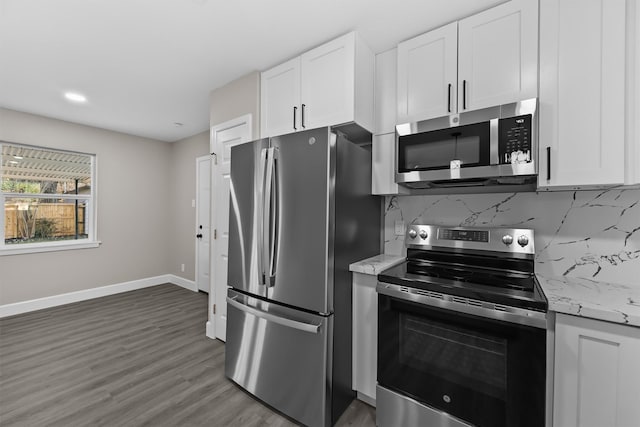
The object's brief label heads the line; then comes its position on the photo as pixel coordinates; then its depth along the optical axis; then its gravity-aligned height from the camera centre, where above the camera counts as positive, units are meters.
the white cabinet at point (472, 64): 1.53 +0.89
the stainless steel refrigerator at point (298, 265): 1.69 -0.36
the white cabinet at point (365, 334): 1.83 -0.82
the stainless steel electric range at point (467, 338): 1.25 -0.64
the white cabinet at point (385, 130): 2.03 +0.60
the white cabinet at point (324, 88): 1.89 +0.90
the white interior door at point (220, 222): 2.81 -0.12
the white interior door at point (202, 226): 4.48 -0.26
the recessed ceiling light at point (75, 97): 3.02 +1.25
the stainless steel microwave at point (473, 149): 1.47 +0.36
